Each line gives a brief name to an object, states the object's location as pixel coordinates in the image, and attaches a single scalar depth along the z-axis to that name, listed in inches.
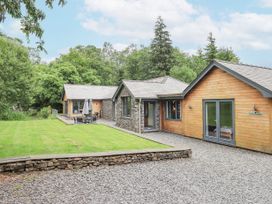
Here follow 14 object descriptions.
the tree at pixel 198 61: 1686.8
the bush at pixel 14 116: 887.9
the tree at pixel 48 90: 1278.3
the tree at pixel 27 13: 241.0
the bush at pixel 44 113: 1020.7
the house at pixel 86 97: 1025.5
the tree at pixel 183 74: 1348.4
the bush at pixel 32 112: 1142.1
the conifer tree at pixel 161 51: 1630.2
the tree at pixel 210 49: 1716.3
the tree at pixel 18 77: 880.3
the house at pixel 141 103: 613.9
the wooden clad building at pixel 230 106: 370.3
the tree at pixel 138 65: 1781.7
